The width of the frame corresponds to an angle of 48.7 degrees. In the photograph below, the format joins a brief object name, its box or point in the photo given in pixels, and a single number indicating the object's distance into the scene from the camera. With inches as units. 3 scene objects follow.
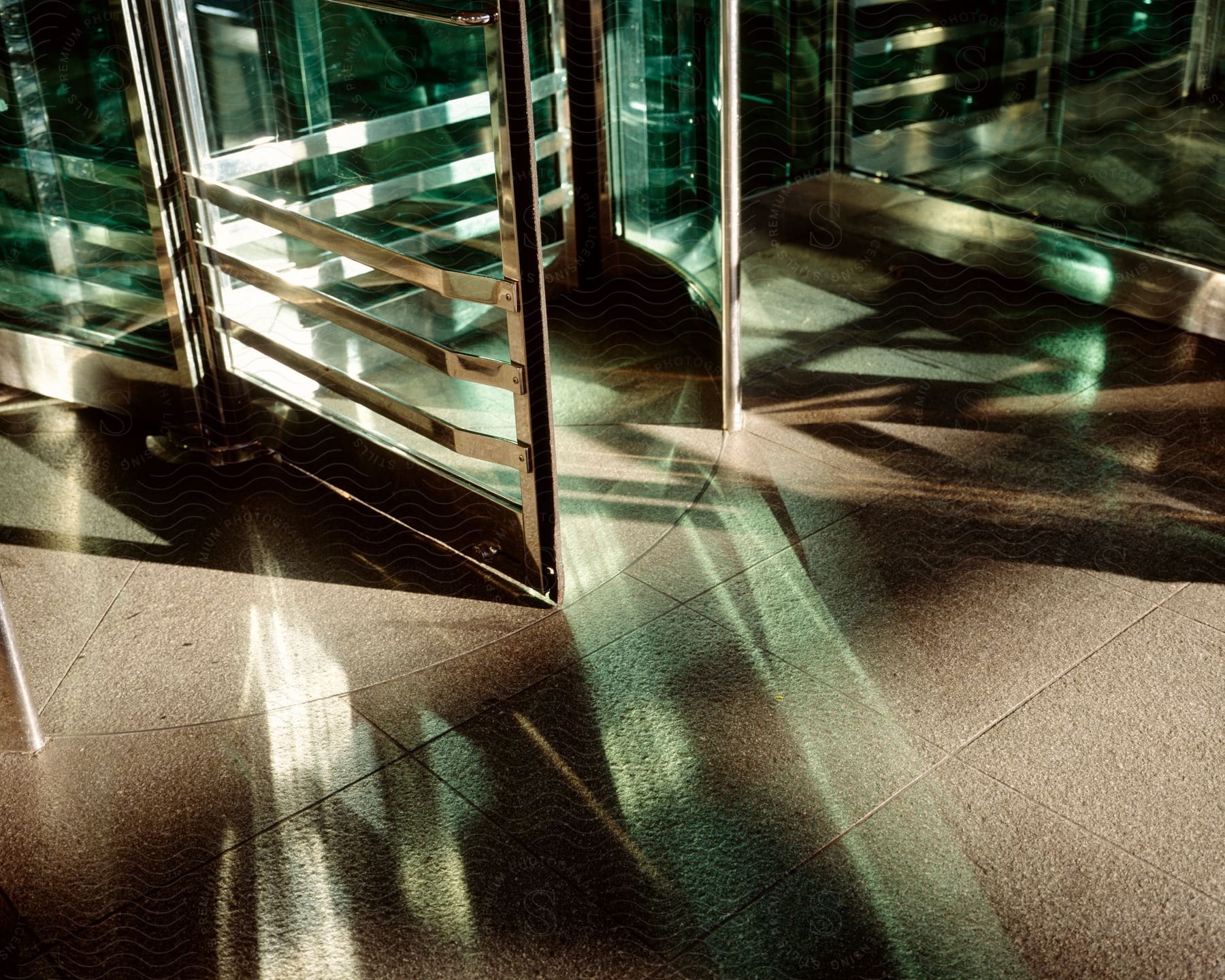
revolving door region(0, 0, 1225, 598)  125.6
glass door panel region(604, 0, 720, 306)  147.7
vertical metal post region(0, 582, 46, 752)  102.4
